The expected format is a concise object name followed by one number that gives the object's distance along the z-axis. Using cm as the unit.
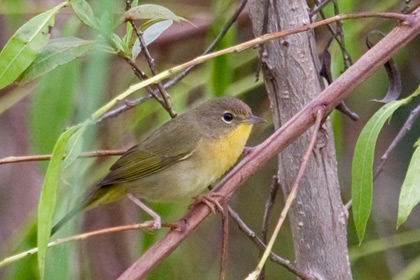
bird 313
